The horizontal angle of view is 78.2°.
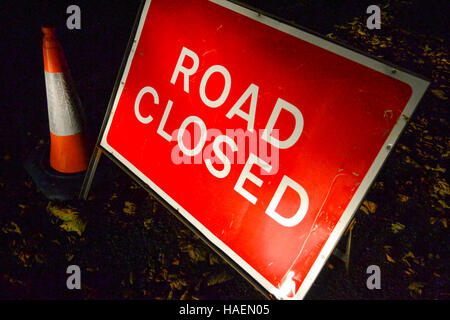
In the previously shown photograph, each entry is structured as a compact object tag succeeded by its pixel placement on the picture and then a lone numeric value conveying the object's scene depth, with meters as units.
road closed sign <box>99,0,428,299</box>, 1.13
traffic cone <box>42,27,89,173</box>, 1.98
